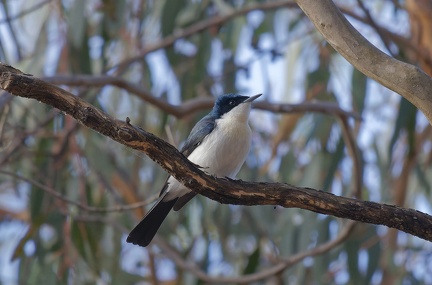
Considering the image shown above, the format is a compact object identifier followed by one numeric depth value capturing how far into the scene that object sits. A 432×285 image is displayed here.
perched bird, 8.16
